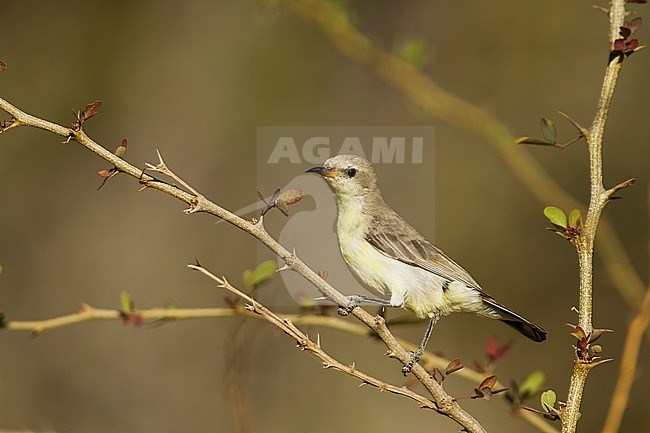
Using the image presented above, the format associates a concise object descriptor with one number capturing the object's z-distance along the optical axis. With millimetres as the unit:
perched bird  6508
